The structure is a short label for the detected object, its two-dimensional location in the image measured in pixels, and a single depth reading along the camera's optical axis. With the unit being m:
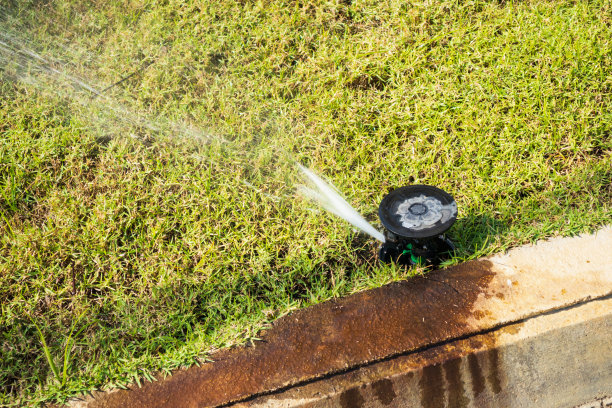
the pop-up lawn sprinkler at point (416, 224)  2.27
